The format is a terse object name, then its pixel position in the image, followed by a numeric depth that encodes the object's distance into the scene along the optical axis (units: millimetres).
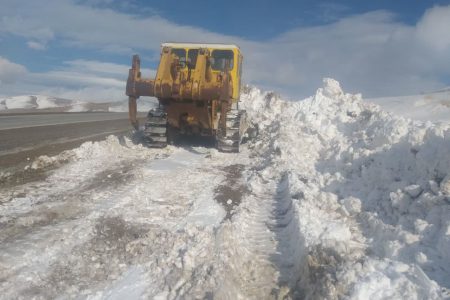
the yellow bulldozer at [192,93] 11508
